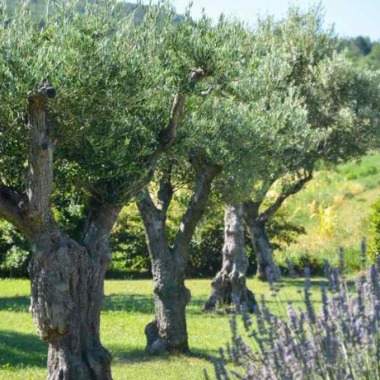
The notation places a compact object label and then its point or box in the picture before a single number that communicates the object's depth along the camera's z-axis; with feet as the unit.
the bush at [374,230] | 94.66
